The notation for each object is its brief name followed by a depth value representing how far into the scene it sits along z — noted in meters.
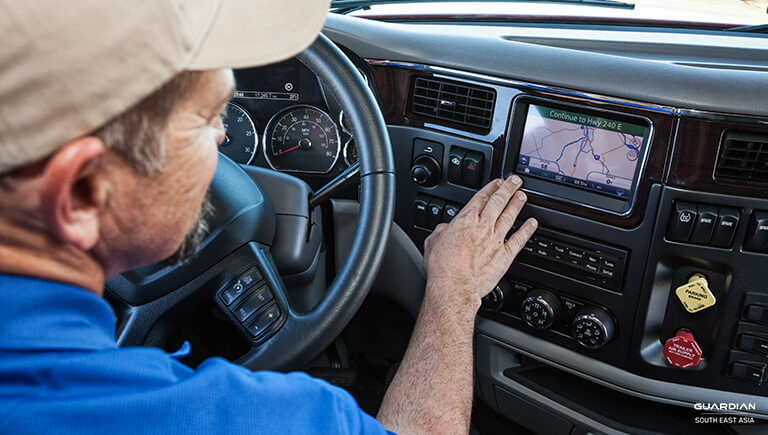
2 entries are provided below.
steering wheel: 1.17
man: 0.53
